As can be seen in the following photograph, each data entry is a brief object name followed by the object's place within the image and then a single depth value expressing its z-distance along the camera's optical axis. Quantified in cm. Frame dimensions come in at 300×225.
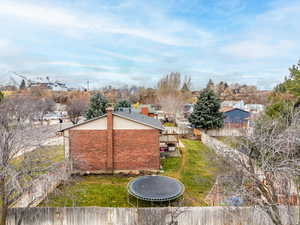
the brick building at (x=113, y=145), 1399
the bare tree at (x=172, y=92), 4650
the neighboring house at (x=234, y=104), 5126
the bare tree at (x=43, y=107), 3218
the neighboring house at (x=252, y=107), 4779
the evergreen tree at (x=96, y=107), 2792
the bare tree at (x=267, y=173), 560
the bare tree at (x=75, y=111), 3314
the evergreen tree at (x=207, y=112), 2802
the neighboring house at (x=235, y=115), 3564
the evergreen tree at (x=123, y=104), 3708
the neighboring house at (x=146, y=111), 3519
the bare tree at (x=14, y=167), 546
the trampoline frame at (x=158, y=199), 912
